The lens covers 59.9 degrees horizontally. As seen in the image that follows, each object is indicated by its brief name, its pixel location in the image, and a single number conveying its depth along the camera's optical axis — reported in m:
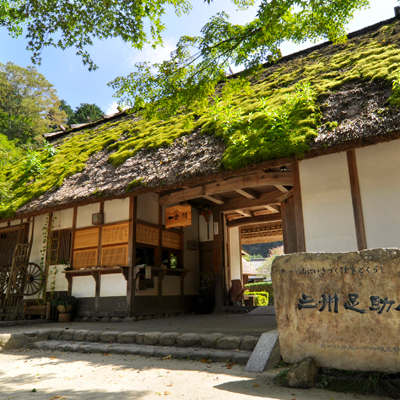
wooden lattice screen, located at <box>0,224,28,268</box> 9.36
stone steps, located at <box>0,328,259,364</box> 4.28
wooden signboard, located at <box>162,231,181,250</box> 8.81
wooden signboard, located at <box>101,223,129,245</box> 7.90
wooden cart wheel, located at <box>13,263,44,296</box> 8.45
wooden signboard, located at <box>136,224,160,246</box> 8.01
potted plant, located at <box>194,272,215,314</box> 9.07
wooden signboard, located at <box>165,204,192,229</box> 8.43
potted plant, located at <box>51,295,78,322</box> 7.80
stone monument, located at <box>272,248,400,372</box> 2.95
